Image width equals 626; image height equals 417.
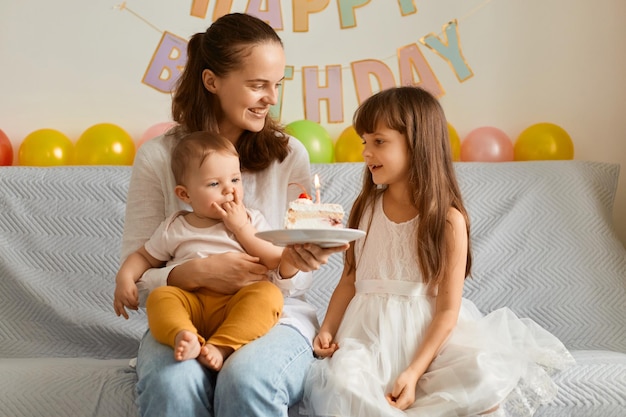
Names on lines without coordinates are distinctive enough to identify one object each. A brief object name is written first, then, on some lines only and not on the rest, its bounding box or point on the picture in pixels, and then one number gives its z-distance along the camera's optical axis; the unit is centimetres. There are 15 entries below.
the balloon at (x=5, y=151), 274
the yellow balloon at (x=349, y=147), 265
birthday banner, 296
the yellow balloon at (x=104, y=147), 266
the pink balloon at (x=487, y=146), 270
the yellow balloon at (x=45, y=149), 269
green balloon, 264
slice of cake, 150
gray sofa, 222
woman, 142
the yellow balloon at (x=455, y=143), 269
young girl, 150
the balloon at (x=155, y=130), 272
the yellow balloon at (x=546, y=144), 270
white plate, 139
